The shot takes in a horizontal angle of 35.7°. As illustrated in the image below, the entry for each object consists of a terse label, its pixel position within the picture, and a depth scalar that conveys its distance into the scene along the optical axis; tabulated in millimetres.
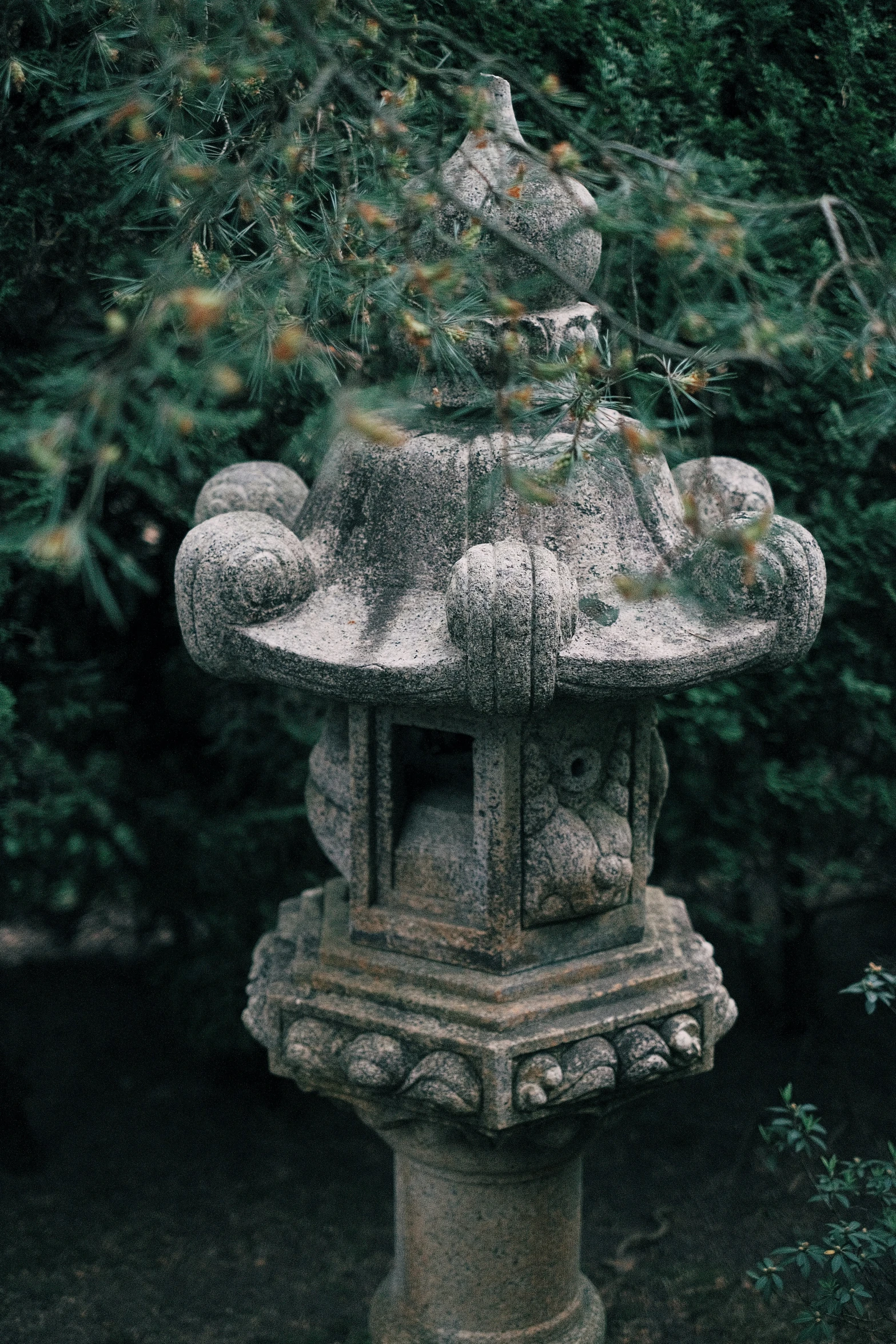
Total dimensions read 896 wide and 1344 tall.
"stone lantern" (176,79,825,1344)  2656
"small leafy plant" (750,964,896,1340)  3018
